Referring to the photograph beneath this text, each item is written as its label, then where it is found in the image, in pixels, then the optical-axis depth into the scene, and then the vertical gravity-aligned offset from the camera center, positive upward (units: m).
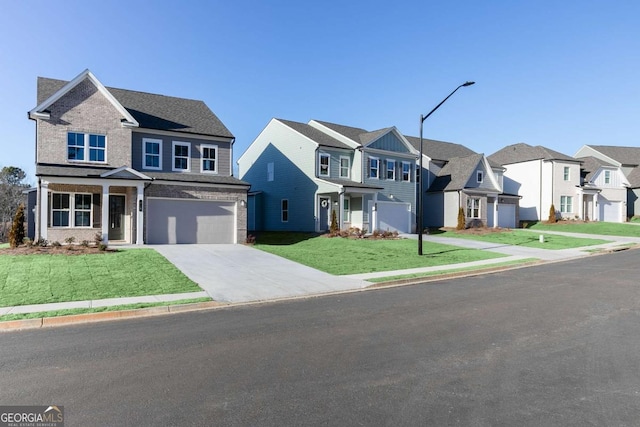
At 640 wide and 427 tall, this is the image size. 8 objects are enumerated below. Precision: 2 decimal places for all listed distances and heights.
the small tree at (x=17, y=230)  16.77 -0.96
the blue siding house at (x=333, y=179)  28.58 +2.53
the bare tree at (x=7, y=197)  38.28 +1.13
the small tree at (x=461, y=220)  32.41 -0.64
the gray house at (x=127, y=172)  19.14 +1.98
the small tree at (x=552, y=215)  38.22 -0.18
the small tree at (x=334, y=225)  26.88 -0.97
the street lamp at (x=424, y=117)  15.97 +4.36
